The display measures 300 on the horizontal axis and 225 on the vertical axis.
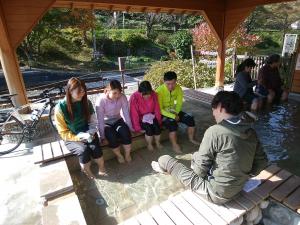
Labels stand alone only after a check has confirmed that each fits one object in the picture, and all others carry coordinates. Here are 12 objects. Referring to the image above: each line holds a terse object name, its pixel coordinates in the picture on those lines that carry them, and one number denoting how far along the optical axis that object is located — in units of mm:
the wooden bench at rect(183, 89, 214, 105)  5922
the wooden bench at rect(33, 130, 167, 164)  3088
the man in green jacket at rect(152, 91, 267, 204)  1901
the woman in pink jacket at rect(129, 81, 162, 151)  3605
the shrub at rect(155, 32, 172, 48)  23781
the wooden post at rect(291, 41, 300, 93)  6275
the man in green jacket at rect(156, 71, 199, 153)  3711
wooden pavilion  4160
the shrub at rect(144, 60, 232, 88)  8672
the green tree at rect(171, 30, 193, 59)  16844
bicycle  4172
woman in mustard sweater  2988
